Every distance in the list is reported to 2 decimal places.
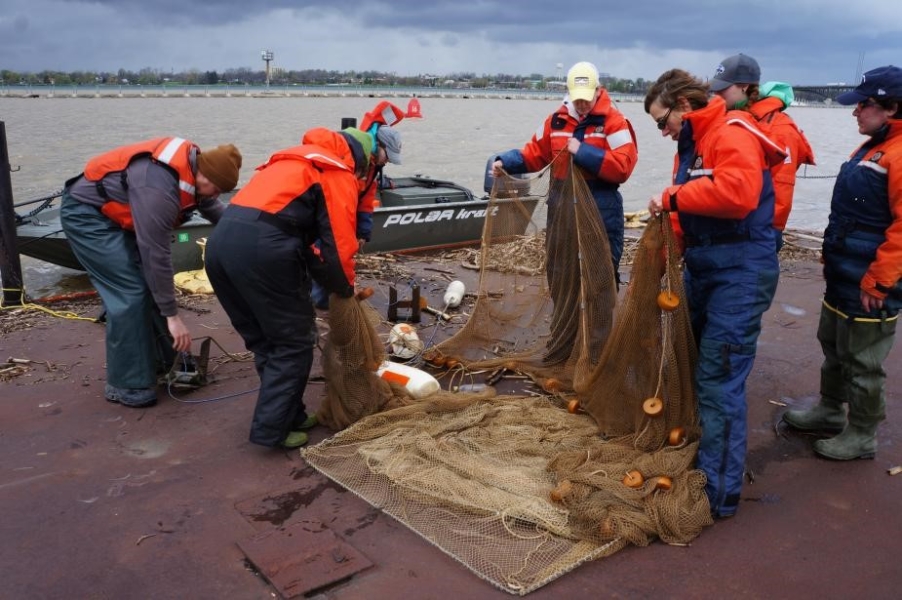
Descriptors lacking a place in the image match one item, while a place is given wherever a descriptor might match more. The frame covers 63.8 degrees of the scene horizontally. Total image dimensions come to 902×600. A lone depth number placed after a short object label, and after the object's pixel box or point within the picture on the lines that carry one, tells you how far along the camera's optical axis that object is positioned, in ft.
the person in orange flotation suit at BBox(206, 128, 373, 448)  11.13
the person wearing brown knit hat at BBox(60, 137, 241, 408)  12.86
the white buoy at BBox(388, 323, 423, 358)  16.62
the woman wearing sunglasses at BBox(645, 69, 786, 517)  10.18
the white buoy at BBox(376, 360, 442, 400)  14.01
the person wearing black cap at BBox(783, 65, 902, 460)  11.18
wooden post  19.47
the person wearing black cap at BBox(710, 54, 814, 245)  11.09
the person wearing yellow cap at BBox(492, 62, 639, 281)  14.20
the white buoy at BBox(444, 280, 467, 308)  21.01
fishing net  9.88
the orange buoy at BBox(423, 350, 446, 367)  16.22
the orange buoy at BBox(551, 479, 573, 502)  10.22
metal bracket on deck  19.68
